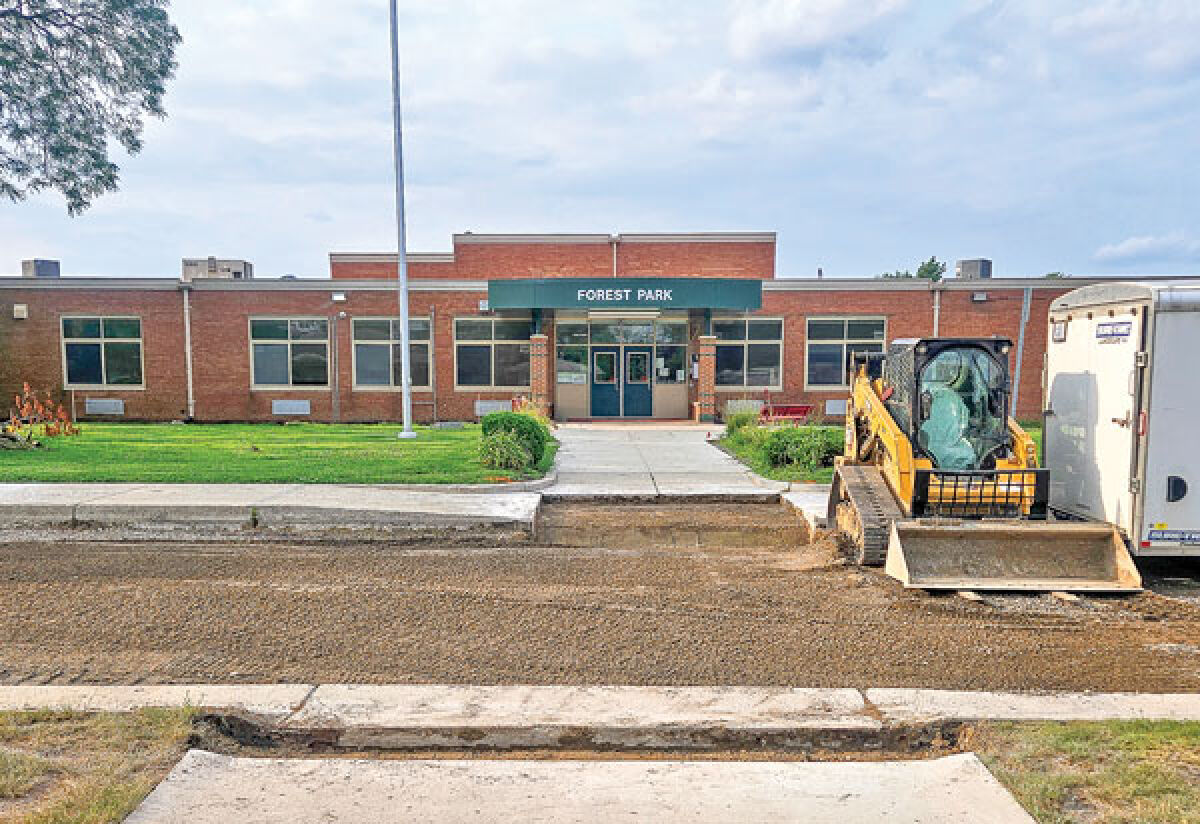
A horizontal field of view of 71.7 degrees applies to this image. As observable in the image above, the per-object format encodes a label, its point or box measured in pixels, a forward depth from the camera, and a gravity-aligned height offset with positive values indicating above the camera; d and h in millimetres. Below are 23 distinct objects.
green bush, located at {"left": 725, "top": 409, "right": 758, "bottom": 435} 19747 -1376
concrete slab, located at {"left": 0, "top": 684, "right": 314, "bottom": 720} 4664 -1948
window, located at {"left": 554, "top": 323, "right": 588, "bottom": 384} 26219 +302
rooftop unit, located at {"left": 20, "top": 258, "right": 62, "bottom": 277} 30250 +3336
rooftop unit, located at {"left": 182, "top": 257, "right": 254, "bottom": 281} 32031 +3638
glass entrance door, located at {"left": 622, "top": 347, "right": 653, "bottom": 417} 26312 -603
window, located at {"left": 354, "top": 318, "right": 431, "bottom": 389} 25828 +292
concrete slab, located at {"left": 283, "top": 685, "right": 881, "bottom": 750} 4469 -1972
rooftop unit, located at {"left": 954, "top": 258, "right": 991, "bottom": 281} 28922 +3361
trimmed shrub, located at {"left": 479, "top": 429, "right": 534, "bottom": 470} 13555 -1477
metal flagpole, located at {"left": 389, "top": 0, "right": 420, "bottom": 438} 18703 +3194
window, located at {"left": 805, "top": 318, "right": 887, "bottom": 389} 25859 +661
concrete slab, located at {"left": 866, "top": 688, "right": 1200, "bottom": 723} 4629 -1955
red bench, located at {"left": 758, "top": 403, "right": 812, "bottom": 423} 22380 -1346
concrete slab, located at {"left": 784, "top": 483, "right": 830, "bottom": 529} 10486 -1949
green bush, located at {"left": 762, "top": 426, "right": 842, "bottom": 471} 14789 -1513
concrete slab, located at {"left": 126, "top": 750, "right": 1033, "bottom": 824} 3600 -1966
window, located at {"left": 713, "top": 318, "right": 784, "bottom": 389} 26033 +337
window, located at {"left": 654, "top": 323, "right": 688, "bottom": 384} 26281 +355
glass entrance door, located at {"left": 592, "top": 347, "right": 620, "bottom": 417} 26312 -609
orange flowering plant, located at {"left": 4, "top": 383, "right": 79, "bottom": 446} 17500 -1454
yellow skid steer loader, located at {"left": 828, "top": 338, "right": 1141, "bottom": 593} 7688 -1347
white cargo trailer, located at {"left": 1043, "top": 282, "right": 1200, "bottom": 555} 7441 -460
